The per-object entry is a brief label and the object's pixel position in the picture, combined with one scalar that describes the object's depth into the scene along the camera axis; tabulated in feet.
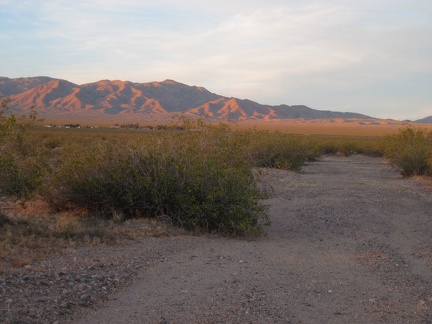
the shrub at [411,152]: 108.37
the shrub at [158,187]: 42.04
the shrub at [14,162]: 37.19
